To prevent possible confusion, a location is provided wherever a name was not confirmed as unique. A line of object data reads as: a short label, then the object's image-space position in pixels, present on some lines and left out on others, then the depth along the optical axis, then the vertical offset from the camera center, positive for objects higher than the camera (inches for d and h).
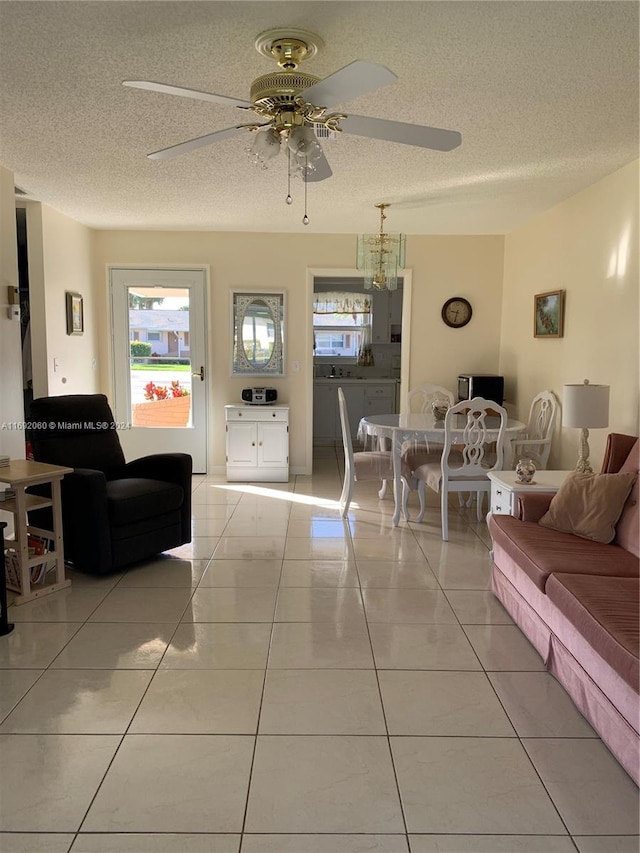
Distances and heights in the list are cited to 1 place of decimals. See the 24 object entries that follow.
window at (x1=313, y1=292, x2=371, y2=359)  340.8 +22.5
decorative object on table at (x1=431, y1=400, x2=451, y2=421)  200.8 -14.8
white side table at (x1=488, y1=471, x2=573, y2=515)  136.9 -26.6
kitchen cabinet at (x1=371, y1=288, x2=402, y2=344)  338.6 +27.0
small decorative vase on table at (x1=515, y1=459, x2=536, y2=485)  140.6 -23.7
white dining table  179.9 -19.0
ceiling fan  86.0 +35.8
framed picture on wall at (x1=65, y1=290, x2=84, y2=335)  215.0 +16.8
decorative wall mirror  249.9 +11.9
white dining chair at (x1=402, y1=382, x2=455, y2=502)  199.3 -17.3
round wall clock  248.7 +21.7
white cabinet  242.7 -31.0
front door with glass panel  247.9 +0.8
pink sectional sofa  79.1 -35.1
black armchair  139.4 -30.0
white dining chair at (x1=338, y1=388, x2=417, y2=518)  190.7 -30.7
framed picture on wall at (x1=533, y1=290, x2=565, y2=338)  187.0 +16.3
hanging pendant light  201.9 +35.3
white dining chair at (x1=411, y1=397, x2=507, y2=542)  172.2 -26.2
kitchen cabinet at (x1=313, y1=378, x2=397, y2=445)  325.7 -16.6
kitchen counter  326.0 -8.5
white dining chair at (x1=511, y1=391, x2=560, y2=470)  188.1 -21.0
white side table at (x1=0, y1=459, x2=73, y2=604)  127.3 -31.8
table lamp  141.3 -9.1
